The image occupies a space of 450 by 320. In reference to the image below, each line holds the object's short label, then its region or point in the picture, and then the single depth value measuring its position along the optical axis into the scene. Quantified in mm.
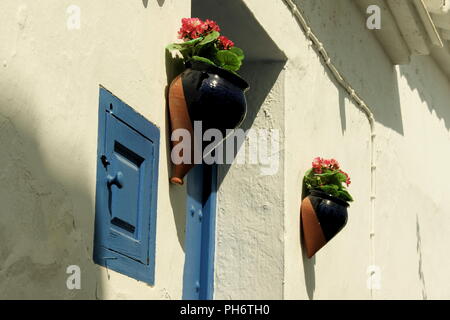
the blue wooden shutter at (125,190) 3889
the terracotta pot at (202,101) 4383
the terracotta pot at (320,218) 5836
